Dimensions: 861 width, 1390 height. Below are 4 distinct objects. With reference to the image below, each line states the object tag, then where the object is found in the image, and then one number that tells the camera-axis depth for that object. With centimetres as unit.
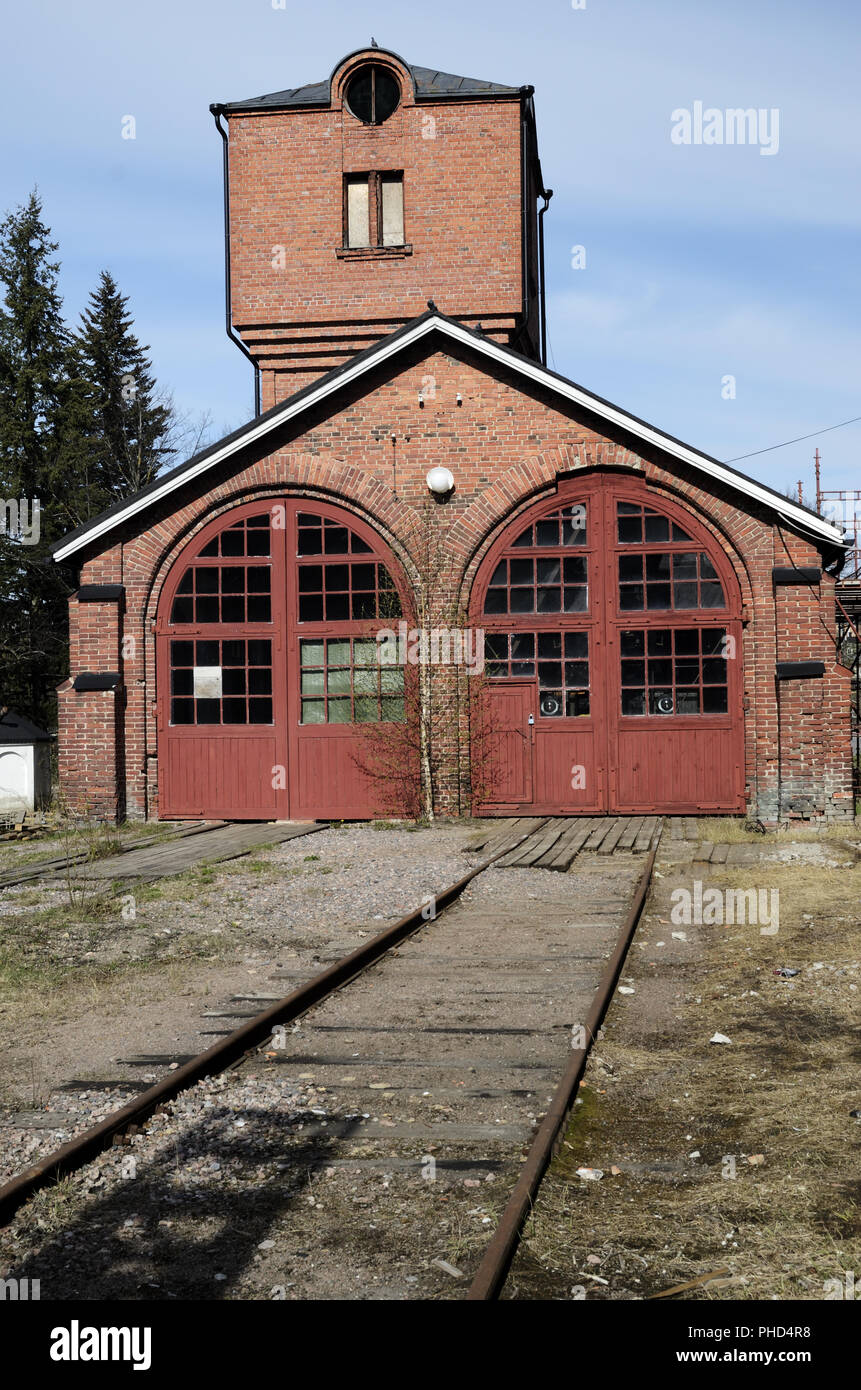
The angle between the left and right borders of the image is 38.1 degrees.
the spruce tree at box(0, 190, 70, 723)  3494
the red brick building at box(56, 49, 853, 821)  1681
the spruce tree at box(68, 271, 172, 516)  3934
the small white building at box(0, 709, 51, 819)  1980
